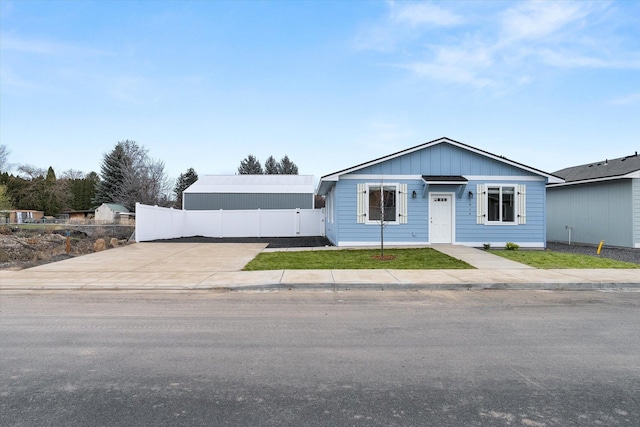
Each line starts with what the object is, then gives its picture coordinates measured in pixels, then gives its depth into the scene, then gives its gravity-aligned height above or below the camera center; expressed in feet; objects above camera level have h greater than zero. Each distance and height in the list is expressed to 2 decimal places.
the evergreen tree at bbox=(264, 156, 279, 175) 244.01 +30.64
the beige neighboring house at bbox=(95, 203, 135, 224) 150.82 +0.28
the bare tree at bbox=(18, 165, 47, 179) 237.45 +26.60
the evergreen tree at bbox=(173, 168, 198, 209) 215.10 +19.89
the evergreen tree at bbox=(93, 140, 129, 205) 167.43 +17.65
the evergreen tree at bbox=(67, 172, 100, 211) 236.63 +13.19
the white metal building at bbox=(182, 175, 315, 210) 110.83 +5.30
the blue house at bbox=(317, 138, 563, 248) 55.06 +2.07
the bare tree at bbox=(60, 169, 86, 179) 276.62 +28.67
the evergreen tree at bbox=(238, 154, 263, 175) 236.63 +29.72
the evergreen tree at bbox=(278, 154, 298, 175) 240.94 +30.11
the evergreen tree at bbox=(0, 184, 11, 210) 145.30 +5.00
